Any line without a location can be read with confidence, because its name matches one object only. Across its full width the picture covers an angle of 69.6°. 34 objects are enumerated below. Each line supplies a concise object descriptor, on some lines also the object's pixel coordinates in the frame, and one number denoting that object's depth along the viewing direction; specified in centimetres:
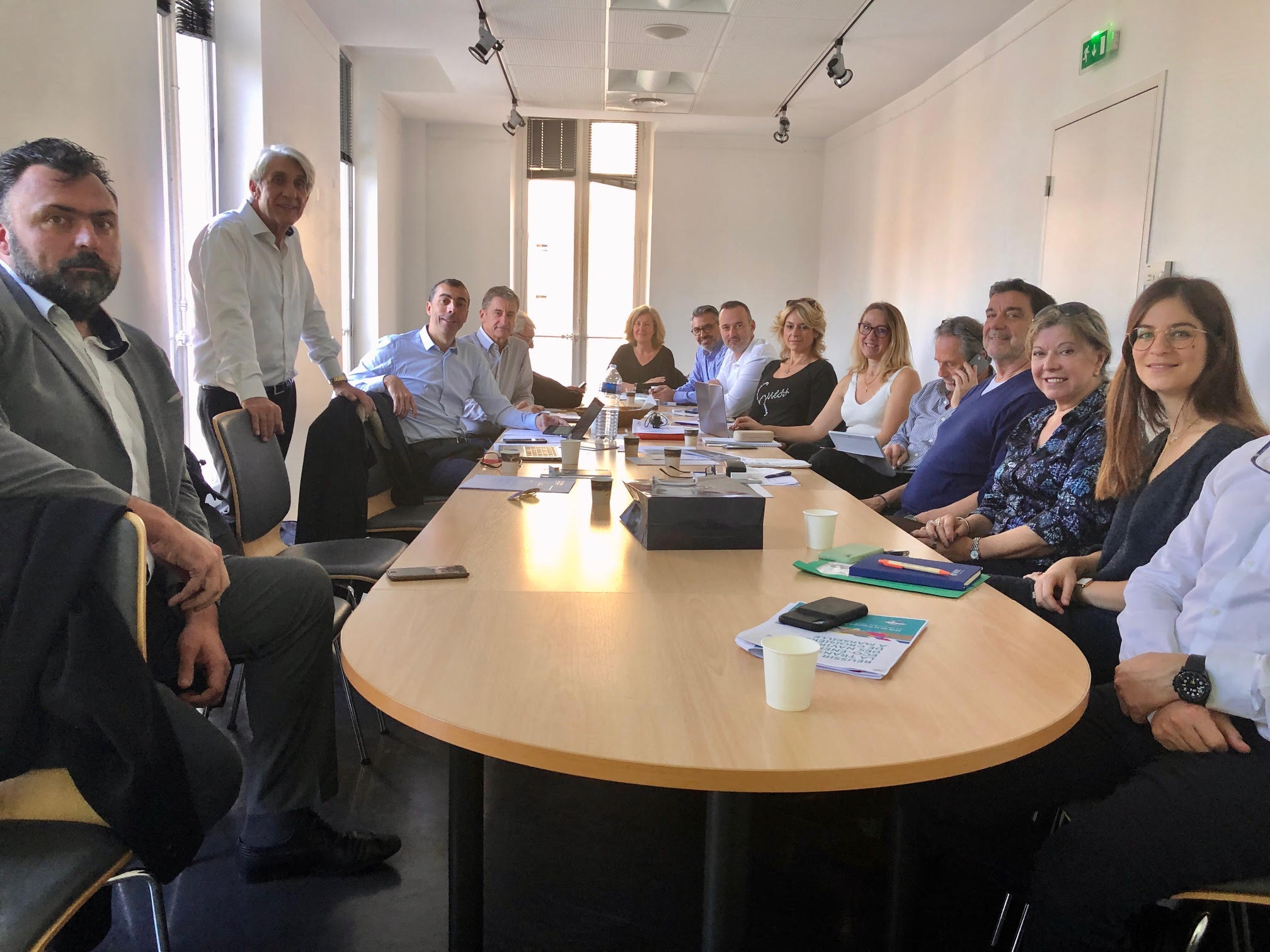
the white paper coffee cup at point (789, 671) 114
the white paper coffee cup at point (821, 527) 195
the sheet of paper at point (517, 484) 268
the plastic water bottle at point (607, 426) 372
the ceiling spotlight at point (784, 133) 781
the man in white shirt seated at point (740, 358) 570
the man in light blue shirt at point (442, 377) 430
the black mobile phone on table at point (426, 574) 170
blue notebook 171
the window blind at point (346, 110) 744
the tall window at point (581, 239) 962
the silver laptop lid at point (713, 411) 416
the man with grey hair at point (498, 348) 509
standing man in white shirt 333
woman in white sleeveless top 443
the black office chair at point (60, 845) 108
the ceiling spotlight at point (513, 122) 801
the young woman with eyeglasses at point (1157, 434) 187
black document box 196
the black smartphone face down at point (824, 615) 145
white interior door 432
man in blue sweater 307
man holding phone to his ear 407
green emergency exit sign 454
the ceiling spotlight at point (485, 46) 550
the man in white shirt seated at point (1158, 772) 126
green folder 169
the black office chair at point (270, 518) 259
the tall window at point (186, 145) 408
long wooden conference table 105
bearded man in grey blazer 175
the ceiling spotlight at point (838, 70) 587
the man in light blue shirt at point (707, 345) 675
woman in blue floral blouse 240
